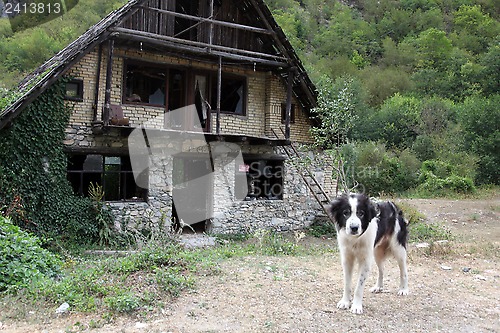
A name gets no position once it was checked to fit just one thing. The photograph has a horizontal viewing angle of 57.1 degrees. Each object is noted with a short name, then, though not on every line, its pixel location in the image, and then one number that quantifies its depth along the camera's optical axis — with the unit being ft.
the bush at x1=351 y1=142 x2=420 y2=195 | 88.12
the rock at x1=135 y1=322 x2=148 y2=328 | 17.31
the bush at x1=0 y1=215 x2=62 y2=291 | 23.16
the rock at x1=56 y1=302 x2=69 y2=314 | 19.01
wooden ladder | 53.91
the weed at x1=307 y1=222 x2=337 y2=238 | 55.83
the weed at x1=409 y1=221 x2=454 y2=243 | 44.88
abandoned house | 42.78
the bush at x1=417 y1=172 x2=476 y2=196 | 83.10
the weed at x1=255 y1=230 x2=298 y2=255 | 35.06
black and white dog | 17.98
